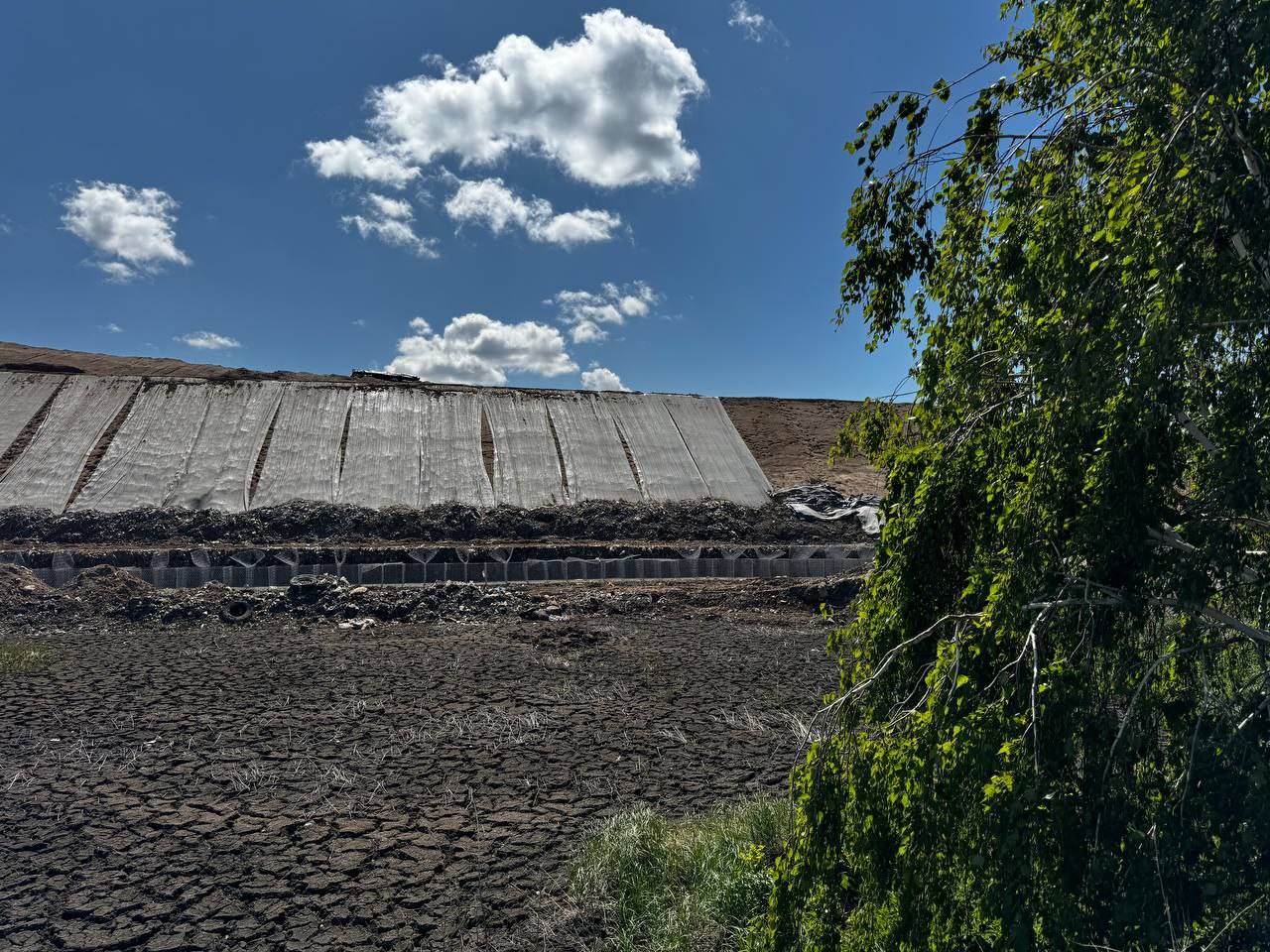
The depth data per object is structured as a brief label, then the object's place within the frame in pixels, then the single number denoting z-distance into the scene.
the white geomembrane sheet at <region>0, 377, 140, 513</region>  18.84
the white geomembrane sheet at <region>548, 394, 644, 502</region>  22.36
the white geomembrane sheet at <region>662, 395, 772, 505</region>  23.19
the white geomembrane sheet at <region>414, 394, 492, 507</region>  21.33
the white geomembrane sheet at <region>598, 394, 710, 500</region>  22.89
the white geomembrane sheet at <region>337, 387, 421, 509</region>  20.94
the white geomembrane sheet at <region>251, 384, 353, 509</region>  20.45
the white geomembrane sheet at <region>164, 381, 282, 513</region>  19.62
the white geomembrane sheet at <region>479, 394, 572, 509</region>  21.69
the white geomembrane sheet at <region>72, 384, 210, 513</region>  19.23
